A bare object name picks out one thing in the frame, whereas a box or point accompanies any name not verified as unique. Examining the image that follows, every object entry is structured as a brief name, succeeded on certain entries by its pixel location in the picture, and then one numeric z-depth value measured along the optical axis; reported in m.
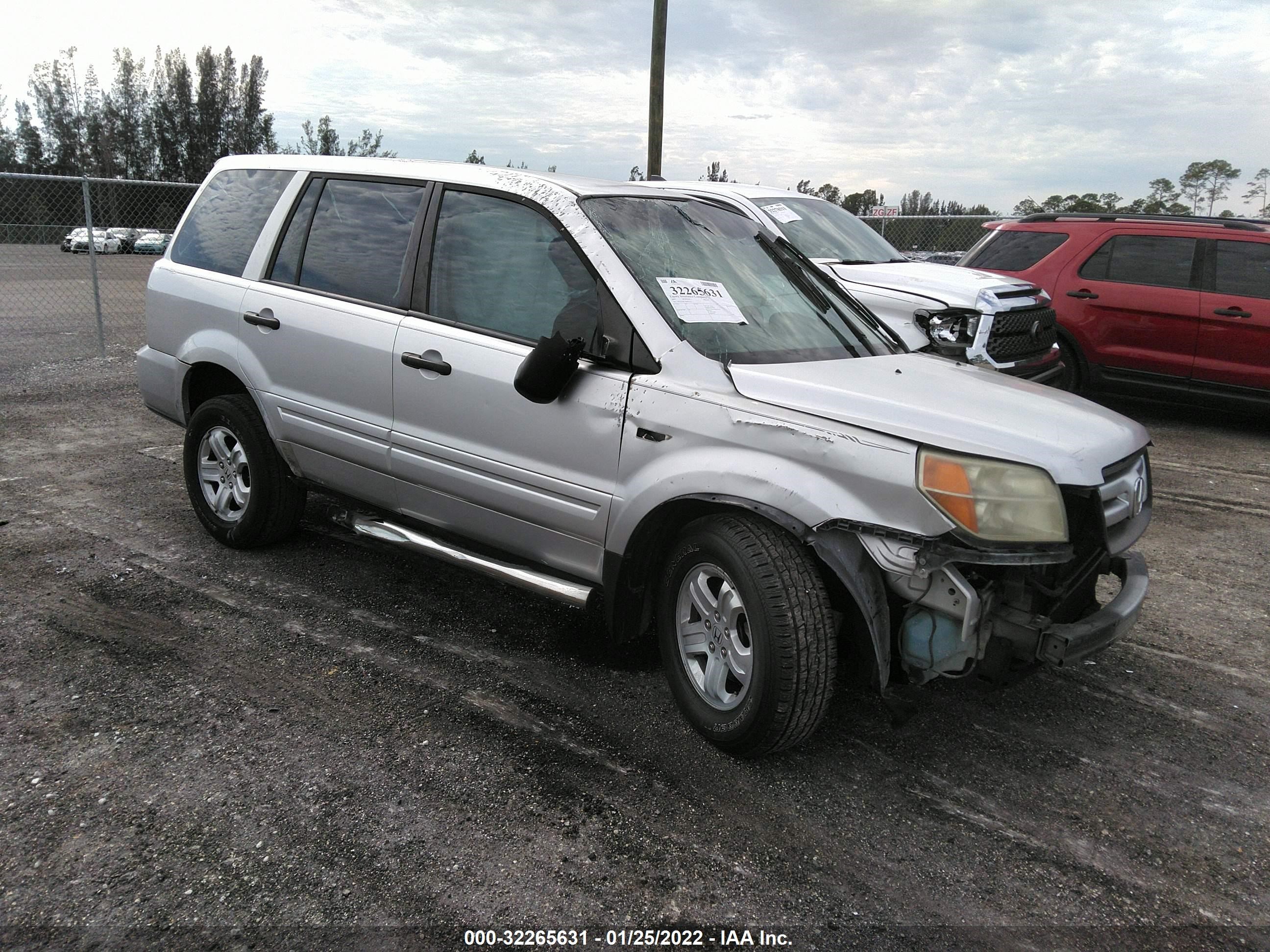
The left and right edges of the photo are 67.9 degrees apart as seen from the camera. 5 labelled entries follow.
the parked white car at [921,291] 6.96
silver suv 2.81
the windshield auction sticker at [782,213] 7.74
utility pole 13.20
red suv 8.12
